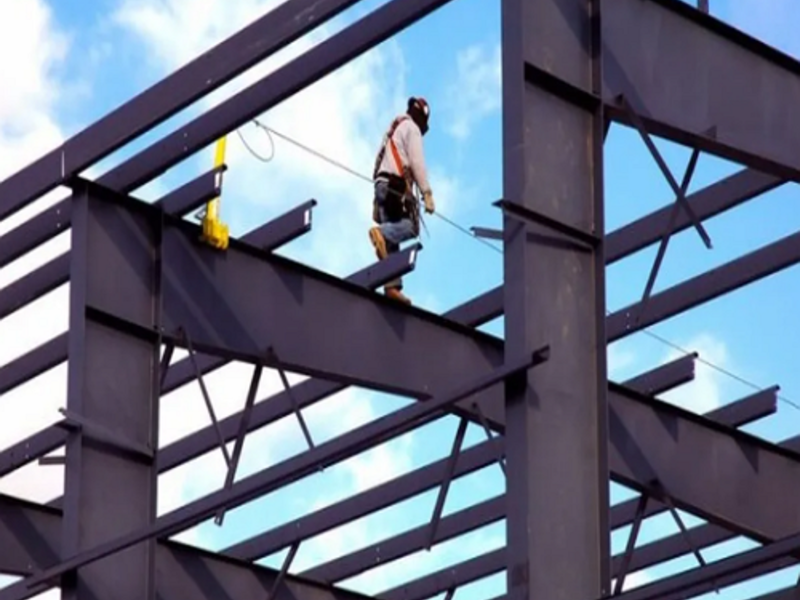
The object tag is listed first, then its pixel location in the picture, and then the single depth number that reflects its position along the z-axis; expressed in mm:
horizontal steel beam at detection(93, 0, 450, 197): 17625
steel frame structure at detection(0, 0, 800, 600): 15742
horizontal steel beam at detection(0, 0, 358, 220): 18000
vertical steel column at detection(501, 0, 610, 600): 15406
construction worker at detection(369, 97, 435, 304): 22891
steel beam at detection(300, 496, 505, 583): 26656
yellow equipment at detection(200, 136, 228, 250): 20281
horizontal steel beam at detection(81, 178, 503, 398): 20109
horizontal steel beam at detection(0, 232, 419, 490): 24844
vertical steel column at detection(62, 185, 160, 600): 19297
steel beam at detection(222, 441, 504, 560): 25609
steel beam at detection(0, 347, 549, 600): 16000
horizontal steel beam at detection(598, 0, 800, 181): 16625
